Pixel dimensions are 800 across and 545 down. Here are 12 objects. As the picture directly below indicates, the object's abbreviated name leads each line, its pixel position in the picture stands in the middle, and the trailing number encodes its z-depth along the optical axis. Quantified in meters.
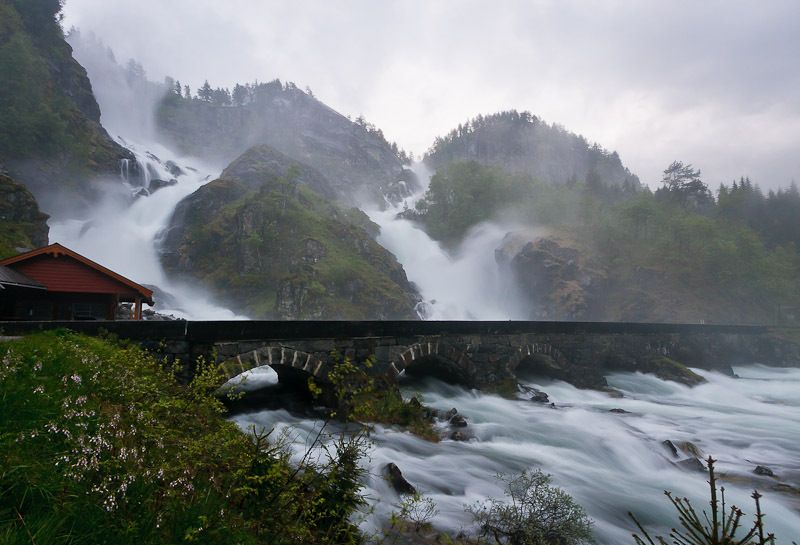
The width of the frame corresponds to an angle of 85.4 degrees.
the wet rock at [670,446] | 12.02
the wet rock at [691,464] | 11.12
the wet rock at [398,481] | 8.52
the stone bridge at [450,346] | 11.40
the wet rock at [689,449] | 12.23
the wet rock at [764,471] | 10.99
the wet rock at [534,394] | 18.02
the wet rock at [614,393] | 20.73
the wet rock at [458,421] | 13.57
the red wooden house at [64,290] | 18.81
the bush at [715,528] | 1.89
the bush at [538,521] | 6.43
